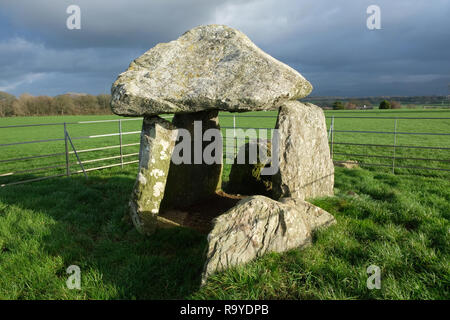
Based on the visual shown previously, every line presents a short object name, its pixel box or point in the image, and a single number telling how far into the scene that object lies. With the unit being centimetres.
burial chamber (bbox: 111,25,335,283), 390
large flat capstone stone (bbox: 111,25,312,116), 478
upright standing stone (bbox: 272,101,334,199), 552
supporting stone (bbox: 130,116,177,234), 511
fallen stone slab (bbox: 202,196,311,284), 343
